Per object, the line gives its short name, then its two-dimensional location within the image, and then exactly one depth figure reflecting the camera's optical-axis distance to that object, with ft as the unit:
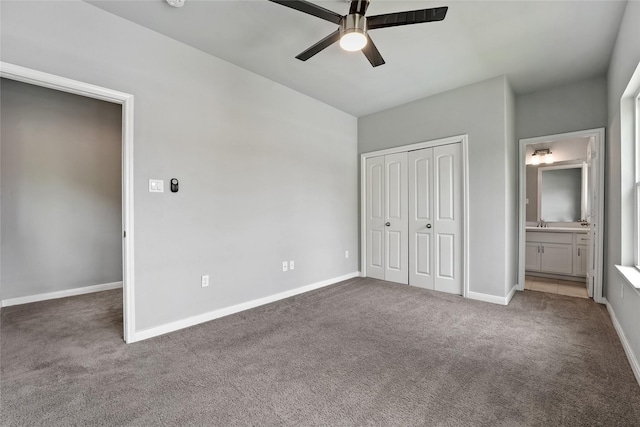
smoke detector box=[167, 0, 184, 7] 7.06
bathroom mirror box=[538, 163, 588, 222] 15.85
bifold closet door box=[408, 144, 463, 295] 12.39
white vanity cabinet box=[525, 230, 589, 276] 14.48
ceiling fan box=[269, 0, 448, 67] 5.97
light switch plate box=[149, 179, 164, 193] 8.36
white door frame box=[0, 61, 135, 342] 7.91
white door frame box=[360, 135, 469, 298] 11.93
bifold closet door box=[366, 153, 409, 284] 14.15
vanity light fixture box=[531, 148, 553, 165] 16.35
